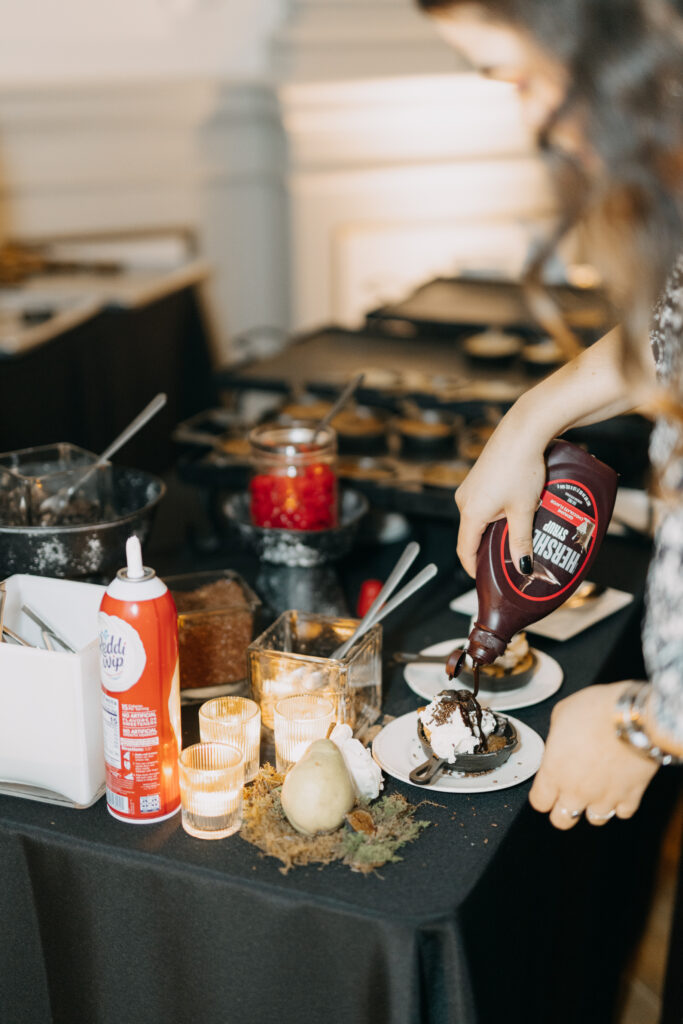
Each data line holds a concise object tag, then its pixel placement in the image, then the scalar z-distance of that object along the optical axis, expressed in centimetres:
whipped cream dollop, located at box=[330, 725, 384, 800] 107
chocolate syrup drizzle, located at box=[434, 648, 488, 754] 112
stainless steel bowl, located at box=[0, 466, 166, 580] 131
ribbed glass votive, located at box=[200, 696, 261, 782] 110
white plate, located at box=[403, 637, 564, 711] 129
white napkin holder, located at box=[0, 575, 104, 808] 104
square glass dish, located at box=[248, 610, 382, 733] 114
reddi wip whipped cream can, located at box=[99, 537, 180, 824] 99
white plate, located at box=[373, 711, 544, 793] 111
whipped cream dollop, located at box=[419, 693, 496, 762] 111
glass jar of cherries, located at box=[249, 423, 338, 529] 155
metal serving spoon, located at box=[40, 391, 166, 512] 146
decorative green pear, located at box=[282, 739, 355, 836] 101
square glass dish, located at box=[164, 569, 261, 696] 127
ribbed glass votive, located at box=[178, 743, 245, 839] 103
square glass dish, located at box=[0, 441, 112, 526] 144
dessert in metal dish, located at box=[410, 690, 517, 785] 111
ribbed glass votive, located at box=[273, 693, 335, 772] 110
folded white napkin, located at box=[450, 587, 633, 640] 149
